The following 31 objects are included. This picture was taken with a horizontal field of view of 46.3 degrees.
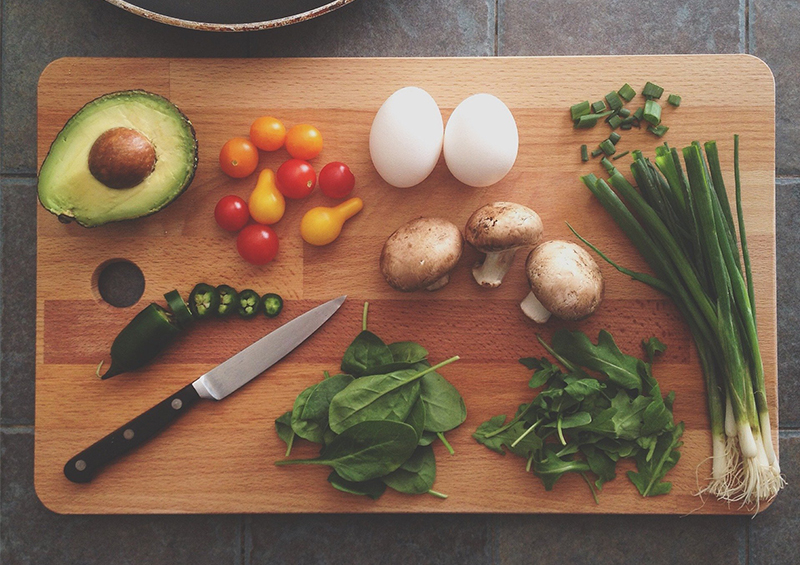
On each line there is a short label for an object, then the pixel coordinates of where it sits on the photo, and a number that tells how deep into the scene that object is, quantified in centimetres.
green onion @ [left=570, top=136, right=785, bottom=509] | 55
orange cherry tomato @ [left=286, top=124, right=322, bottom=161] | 55
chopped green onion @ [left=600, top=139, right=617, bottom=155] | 56
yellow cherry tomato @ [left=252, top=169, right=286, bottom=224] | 56
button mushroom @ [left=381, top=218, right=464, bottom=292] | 54
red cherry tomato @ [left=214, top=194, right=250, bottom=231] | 55
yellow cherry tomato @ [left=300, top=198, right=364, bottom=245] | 55
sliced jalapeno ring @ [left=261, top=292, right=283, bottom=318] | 56
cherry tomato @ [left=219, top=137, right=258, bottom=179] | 55
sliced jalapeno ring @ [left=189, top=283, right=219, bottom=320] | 56
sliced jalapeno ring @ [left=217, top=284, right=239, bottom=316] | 56
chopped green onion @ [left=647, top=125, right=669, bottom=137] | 57
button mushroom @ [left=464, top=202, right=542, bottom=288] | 53
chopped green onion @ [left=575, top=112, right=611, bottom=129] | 56
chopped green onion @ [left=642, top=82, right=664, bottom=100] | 56
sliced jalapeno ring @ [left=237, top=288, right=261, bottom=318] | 56
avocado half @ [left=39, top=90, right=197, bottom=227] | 52
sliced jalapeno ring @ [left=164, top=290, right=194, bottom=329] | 55
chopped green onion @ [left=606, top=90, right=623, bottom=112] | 57
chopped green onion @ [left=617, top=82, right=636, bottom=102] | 57
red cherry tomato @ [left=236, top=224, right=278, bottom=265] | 55
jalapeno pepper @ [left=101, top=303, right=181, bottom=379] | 55
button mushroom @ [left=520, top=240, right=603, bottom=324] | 53
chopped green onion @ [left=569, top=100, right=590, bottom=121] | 56
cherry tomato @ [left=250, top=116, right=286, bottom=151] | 55
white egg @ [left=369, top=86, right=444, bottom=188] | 53
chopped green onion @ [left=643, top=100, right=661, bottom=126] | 56
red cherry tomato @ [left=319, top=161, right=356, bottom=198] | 55
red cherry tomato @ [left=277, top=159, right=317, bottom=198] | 55
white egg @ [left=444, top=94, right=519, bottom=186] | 53
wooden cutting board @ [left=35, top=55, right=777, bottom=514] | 57
